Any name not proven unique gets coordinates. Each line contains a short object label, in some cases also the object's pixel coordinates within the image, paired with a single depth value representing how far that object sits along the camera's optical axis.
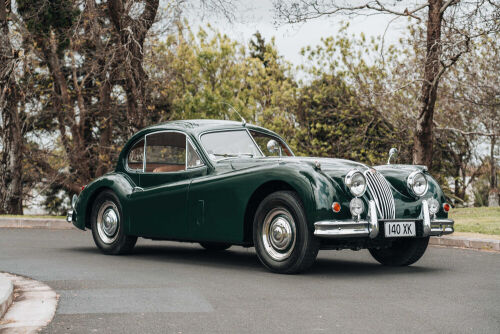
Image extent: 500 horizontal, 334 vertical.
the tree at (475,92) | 26.33
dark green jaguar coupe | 7.20
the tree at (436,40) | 15.82
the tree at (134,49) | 19.00
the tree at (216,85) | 32.66
